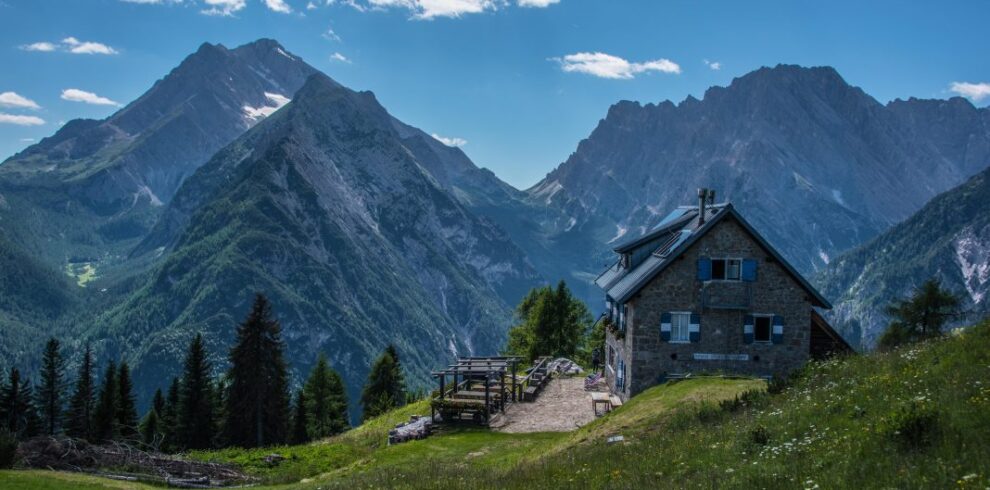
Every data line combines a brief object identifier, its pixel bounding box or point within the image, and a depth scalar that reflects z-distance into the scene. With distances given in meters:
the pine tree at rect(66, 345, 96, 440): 78.88
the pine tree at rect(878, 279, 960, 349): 67.44
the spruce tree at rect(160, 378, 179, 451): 80.17
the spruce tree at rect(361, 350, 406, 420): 89.19
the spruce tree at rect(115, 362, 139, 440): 79.81
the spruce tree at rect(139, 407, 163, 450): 81.94
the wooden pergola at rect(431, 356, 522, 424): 38.44
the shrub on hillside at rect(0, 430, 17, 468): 25.58
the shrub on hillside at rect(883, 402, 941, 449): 14.02
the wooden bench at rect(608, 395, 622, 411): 39.08
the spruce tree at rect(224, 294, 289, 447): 68.38
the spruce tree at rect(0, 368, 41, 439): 74.62
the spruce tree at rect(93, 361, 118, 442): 76.88
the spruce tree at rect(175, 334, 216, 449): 79.25
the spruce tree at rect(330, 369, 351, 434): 90.00
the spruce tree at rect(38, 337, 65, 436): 78.62
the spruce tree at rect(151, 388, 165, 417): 94.71
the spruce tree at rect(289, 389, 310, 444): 83.81
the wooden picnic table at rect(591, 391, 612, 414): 39.99
